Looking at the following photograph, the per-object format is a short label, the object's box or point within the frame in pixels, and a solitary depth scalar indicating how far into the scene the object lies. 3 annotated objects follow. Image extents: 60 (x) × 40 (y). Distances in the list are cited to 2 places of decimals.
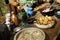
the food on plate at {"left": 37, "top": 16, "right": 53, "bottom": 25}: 1.32
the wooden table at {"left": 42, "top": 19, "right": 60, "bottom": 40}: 1.21
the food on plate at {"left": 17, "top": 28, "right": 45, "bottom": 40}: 1.19
